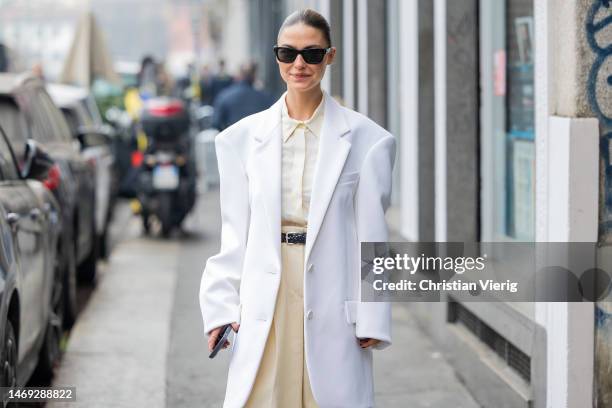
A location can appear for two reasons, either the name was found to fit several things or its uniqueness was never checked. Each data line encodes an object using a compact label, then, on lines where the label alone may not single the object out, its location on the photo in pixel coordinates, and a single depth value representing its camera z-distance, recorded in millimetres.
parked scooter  13297
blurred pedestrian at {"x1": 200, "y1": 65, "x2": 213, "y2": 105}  24175
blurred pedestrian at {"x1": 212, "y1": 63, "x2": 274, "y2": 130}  13969
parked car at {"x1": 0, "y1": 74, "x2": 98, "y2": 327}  8109
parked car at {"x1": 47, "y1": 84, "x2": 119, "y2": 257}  10086
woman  3850
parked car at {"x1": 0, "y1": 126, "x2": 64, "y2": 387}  5328
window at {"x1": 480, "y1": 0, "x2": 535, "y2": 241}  7199
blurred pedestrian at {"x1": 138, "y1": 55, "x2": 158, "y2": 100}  23338
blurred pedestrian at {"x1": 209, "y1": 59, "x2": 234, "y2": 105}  23797
